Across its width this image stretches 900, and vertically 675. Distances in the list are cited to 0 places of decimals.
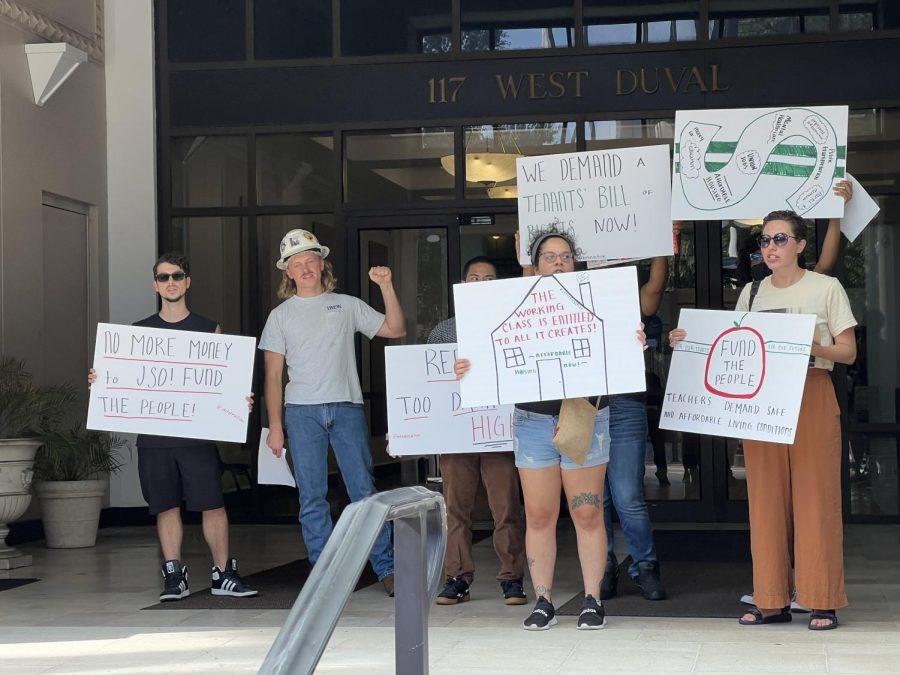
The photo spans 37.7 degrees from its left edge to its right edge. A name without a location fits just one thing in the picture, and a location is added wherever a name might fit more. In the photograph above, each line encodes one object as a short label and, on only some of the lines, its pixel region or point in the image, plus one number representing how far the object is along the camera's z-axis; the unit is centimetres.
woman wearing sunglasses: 550
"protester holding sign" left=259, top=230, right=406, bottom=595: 661
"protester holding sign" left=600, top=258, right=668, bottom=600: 631
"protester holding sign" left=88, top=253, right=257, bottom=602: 675
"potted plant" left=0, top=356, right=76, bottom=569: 793
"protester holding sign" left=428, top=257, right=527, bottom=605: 637
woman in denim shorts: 550
